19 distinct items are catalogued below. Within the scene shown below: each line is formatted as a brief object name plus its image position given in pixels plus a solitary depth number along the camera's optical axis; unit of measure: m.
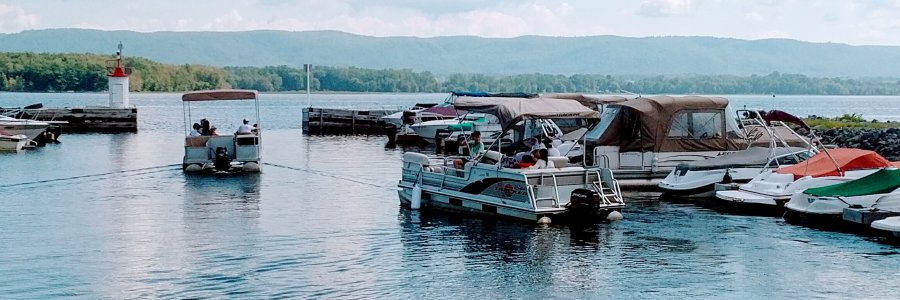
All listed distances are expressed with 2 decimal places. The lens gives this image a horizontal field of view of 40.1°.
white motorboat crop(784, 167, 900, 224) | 25.95
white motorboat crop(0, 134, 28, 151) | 51.59
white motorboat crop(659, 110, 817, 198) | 31.64
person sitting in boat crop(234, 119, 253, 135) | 40.75
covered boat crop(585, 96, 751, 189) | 33.75
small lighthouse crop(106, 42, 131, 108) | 74.69
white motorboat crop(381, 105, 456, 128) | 66.75
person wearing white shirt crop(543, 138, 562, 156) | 29.22
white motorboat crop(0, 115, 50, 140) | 54.03
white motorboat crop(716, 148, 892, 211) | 28.50
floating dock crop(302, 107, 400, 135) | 76.25
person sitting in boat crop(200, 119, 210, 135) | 41.12
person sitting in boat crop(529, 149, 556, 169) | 26.73
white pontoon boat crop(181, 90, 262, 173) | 40.12
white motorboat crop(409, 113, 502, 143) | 53.97
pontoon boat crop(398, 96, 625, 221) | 26.12
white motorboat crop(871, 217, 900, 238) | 23.95
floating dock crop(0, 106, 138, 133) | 73.50
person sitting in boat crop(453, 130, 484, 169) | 29.14
